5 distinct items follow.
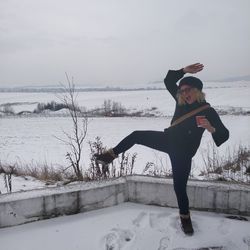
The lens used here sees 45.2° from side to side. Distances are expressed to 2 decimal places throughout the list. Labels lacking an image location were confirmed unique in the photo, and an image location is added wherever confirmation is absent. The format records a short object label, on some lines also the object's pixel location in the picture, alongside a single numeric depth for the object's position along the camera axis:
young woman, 3.28
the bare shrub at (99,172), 5.55
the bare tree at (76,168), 6.37
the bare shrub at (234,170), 6.49
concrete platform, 3.53
